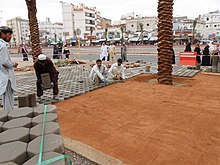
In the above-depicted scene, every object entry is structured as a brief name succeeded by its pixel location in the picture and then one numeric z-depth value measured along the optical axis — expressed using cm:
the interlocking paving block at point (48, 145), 173
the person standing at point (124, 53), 1473
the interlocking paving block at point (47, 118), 230
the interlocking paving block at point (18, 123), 221
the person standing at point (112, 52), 1530
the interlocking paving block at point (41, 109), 259
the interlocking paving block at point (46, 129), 201
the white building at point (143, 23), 6228
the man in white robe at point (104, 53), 1477
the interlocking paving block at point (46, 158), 157
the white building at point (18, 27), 8859
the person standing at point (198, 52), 1140
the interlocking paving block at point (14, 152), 162
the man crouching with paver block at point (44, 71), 497
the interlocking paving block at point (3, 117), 245
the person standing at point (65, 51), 1634
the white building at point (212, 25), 6159
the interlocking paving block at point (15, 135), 193
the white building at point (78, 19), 6250
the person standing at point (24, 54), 1717
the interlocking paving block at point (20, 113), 247
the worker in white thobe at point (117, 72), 733
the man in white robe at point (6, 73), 336
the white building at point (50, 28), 8365
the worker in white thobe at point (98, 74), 673
